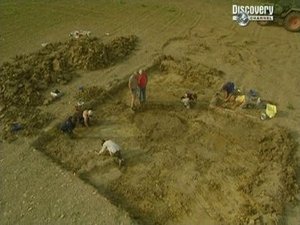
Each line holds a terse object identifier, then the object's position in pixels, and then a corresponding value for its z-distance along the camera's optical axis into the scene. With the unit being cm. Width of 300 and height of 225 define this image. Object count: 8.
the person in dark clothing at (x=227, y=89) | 1299
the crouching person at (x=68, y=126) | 1145
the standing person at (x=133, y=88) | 1234
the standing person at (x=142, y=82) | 1253
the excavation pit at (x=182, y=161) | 963
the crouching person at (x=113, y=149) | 1060
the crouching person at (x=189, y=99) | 1295
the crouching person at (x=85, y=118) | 1187
